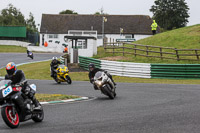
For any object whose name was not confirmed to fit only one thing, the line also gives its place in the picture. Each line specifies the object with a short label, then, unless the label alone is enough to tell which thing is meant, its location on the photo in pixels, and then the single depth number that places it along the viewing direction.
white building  81.44
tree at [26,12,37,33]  139.88
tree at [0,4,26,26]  116.32
